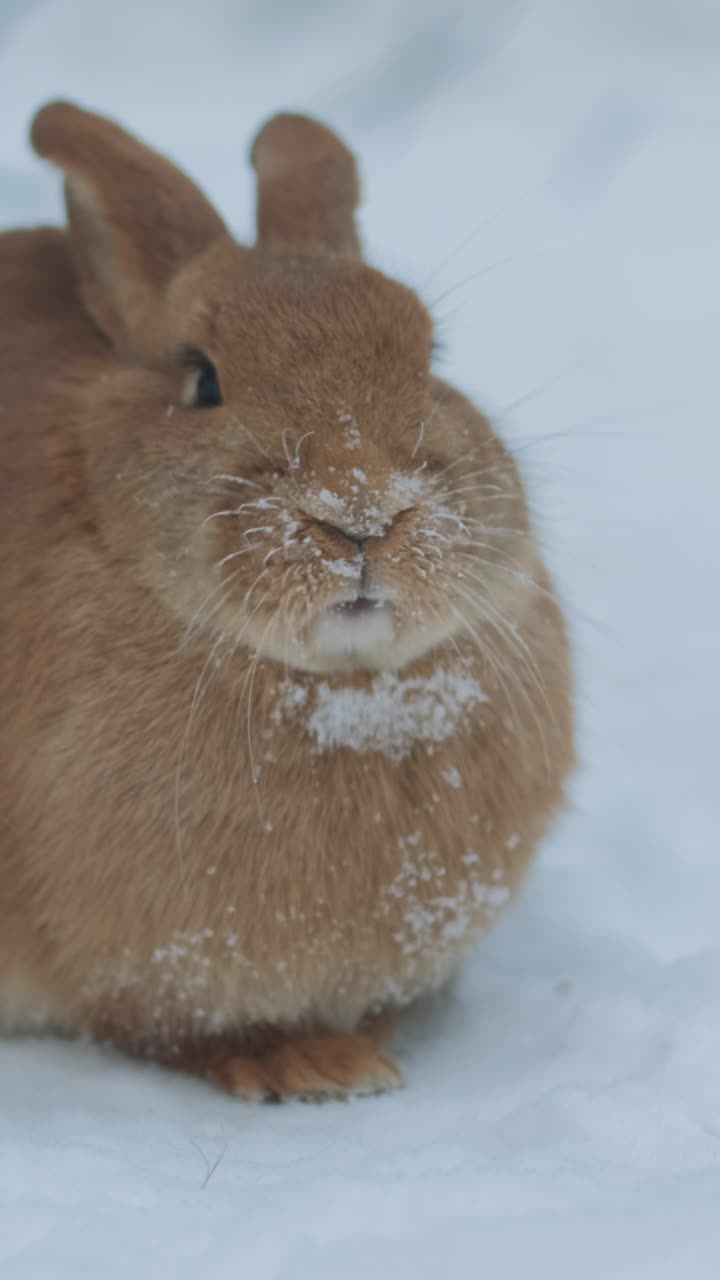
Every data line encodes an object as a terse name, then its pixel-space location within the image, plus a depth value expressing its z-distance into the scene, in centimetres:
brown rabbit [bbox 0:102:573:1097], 516
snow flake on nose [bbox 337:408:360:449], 498
